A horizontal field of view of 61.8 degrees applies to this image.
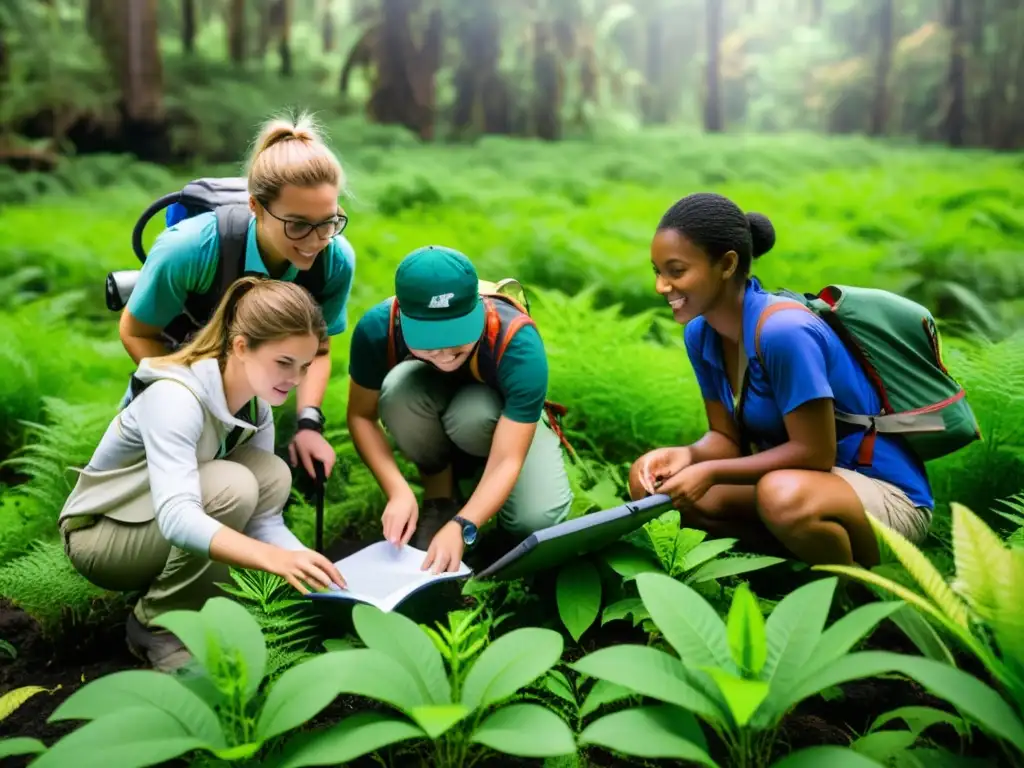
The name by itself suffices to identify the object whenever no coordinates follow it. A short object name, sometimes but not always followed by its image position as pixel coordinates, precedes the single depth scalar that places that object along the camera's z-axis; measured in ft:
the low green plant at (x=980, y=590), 5.64
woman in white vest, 7.64
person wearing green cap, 8.54
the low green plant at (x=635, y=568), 7.74
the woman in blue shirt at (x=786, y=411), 8.17
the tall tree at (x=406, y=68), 41.19
